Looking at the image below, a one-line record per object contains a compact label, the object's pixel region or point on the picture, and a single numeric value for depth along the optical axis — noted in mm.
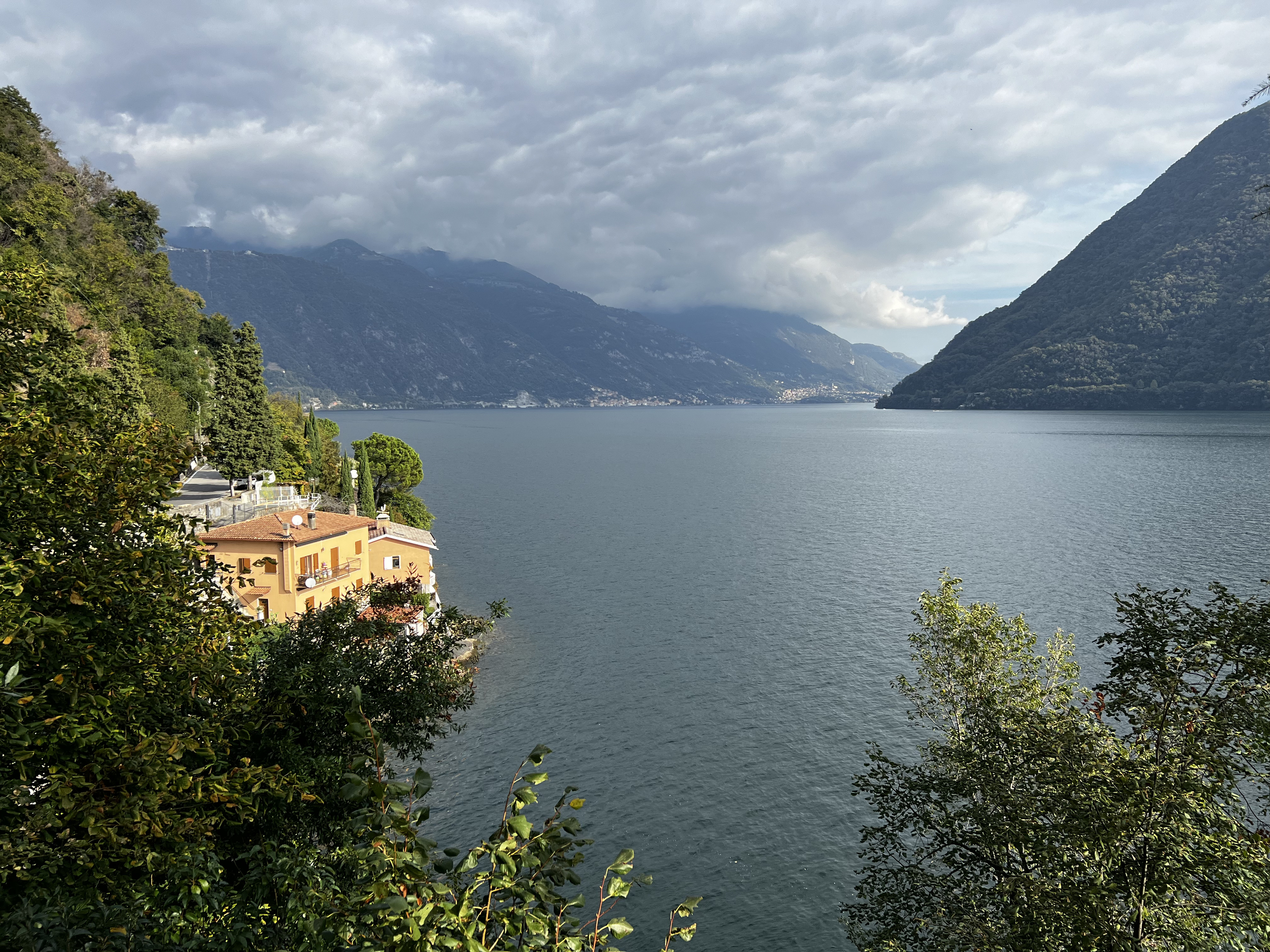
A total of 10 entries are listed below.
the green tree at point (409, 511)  83125
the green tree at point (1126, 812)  12367
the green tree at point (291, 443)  73250
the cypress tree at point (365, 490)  75562
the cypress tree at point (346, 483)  74438
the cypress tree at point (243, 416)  64812
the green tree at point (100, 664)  7633
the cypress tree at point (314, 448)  85250
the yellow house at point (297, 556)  41812
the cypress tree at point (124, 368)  50281
